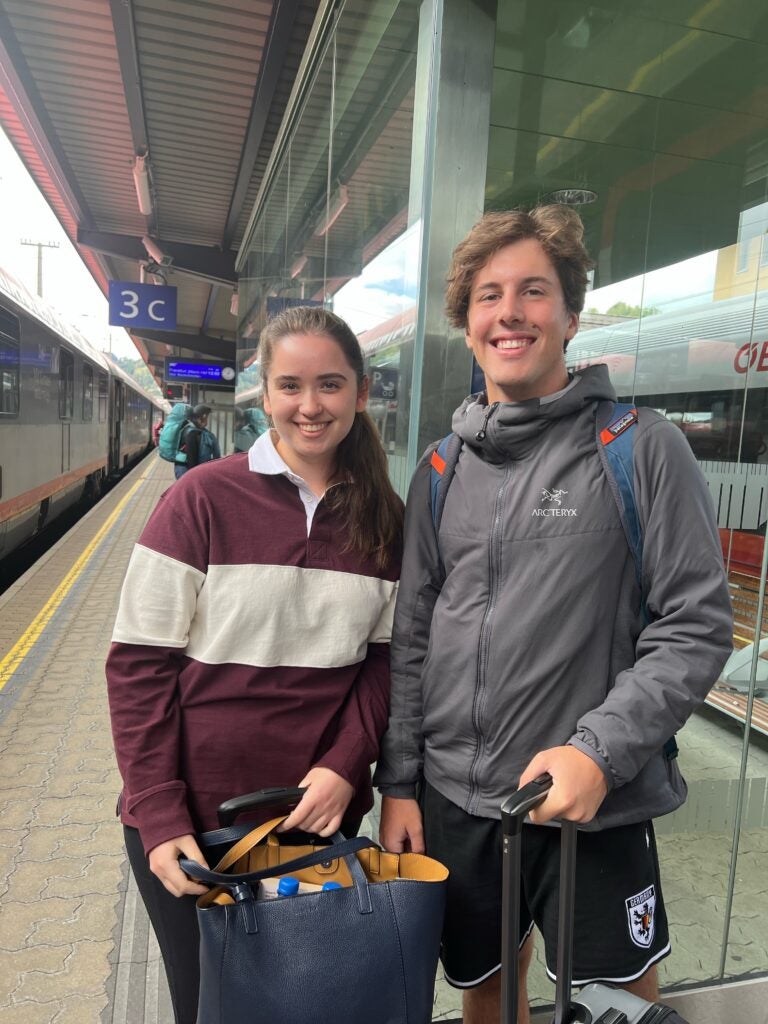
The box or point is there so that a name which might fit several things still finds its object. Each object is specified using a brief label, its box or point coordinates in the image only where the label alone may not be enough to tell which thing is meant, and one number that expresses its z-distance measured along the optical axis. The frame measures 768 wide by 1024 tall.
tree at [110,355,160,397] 99.90
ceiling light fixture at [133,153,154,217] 8.14
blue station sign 13.15
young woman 1.53
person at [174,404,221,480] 10.52
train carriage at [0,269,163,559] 8.10
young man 1.36
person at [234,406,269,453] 7.90
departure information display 21.08
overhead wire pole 40.01
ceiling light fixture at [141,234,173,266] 11.16
